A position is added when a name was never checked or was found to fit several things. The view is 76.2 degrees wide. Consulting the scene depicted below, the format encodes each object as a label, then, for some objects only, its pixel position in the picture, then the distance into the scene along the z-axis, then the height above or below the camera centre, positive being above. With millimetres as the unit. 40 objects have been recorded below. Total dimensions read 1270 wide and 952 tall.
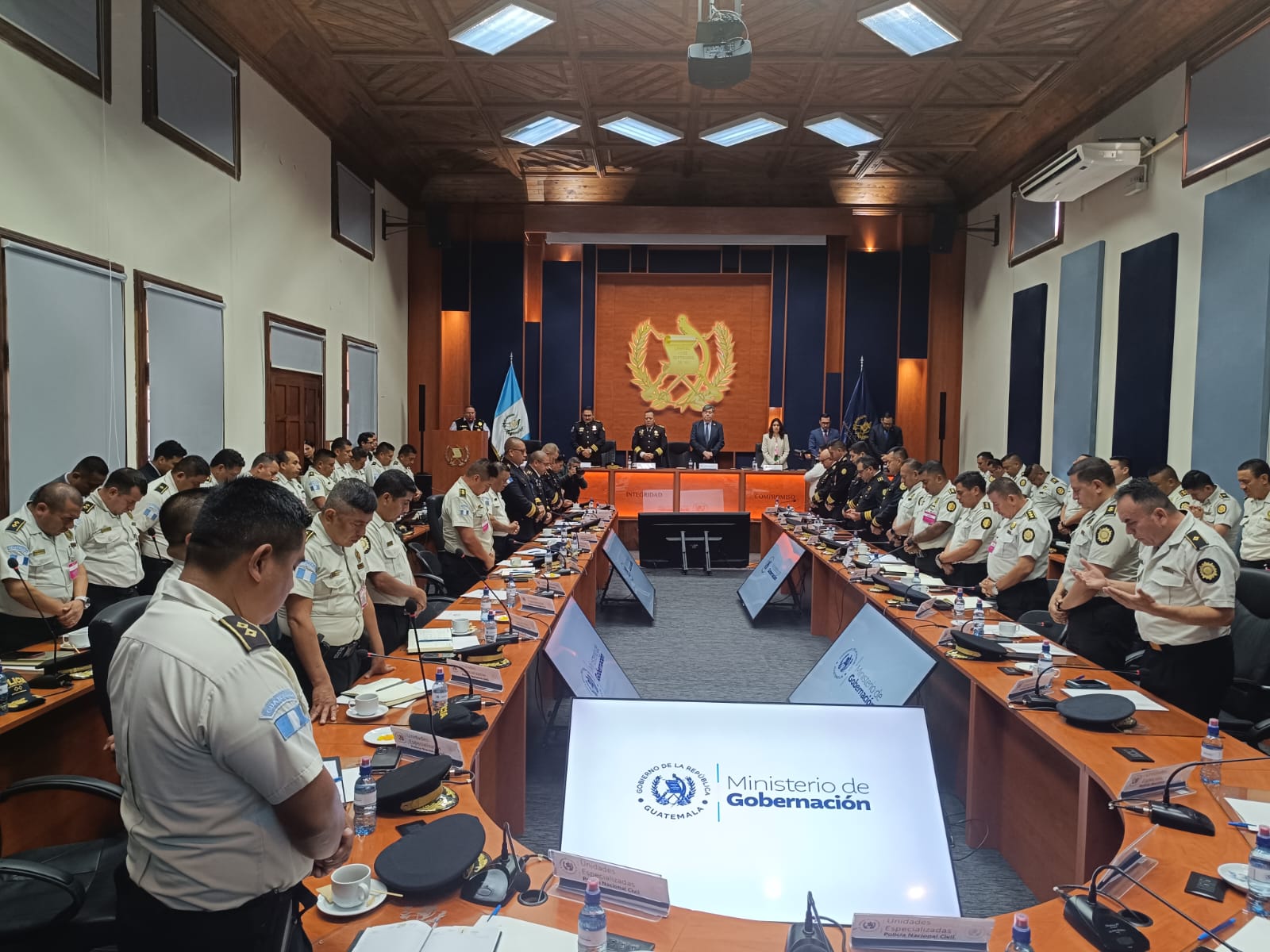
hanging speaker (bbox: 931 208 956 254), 11570 +2900
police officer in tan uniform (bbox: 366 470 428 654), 3643 -670
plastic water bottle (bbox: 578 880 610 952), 1320 -828
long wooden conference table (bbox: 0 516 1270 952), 1482 -951
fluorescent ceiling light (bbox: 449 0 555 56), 6500 +3299
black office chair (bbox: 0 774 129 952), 1724 -1107
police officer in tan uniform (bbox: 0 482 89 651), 3781 -754
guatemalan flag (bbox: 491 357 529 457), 11938 +70
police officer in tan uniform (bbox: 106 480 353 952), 1094 -473
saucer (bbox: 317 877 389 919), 1451 -884
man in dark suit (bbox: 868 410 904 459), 11789 -112
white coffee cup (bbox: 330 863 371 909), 1474 -859
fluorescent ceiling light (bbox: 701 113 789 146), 9031 +3433
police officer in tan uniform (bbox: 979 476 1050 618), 4836 -758
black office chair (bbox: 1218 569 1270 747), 3211 -918
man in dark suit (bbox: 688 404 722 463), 11330 -162
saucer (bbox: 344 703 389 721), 2400 -879
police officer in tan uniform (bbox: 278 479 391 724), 2701 -674
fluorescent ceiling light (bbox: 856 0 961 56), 6445 +3344
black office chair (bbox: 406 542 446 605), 5285 -972
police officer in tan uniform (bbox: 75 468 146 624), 4516 -698
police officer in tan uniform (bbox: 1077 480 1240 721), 3123 -638
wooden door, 7605 +75
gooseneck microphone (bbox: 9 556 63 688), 2705 -900
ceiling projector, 5078 +2395
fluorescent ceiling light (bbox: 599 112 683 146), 9086 +3434
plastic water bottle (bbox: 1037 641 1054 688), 2809 -830
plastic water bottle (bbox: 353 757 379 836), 1758 -850
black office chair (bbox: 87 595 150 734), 2129 -595
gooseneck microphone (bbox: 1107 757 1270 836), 1841 -888
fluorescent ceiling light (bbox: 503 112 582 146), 9133 +3413
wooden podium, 10828 -426
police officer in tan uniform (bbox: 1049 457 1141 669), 3969 -733
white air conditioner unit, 7289 +2486
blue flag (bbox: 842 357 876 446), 12008 +221
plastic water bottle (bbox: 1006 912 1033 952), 1387 -869
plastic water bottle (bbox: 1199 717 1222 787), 2191 -847
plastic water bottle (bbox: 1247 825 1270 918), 1537 -854
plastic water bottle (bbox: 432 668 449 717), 2418 -889
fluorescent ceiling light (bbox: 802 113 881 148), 8992 +3430
